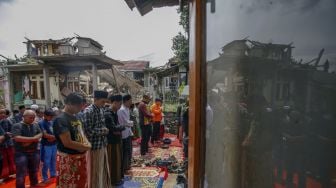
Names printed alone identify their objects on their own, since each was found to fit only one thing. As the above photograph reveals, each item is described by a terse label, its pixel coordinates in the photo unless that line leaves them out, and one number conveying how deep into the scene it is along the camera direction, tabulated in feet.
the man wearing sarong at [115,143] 19.15
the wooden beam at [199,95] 6.07
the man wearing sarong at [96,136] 15.69
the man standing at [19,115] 26.43
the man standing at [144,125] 29.94
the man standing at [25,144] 18.30
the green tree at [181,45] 35.41
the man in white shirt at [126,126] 21.67
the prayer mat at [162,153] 28.27
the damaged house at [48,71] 40.78
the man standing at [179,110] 31.65
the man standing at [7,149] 21.96
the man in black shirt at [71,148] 12.58
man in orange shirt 36.45
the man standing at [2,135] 20.97
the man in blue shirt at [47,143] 21.13
